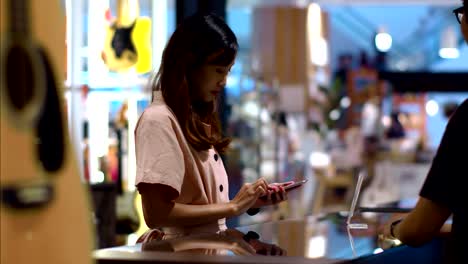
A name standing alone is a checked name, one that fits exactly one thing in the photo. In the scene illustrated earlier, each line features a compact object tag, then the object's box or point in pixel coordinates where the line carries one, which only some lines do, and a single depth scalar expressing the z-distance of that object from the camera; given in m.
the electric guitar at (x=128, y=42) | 8.42
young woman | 2.82
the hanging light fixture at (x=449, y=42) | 17.39
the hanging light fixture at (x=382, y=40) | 17.91
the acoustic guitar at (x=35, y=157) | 1.30
